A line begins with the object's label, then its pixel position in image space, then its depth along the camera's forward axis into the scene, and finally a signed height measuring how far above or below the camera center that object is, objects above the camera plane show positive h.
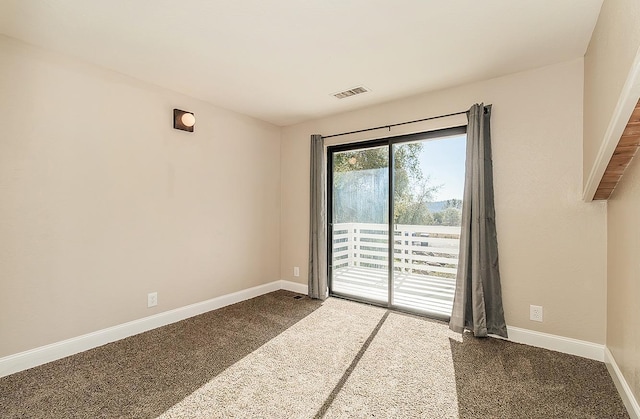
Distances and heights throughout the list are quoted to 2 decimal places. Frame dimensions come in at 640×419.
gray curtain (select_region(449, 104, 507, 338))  2.70 -0.33
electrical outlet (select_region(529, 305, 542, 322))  2.56 -0.89
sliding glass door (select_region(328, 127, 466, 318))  3.22 -0.12
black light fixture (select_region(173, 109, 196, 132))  3.12 +0.94
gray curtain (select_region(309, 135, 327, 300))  3.88 -0.20
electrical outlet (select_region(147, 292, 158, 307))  2.94 -0.89
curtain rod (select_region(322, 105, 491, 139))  2.98 +0.95
